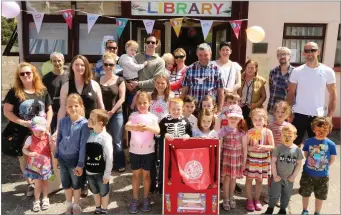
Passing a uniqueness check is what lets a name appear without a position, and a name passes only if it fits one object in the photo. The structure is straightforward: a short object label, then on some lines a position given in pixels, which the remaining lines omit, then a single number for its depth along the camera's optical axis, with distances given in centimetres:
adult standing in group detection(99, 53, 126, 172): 428
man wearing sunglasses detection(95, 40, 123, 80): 460
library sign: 680
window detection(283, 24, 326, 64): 715
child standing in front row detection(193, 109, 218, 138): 367
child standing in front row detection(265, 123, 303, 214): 355
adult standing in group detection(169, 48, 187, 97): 480
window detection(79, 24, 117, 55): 701
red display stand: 354
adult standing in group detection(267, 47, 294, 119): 469
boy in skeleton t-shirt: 367
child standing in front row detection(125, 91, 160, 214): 367
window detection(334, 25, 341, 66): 735
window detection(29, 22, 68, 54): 691
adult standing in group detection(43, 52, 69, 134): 439
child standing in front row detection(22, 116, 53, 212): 377
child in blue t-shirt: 354
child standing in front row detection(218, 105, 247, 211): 373
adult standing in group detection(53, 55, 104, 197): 382
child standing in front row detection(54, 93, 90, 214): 349
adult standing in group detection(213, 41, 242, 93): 472
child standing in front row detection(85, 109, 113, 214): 346
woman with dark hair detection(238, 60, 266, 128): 479
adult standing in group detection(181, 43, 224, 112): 430
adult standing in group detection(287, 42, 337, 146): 414
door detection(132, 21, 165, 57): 703
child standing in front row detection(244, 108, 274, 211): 372
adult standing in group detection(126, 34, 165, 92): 482
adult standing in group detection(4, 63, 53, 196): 384
